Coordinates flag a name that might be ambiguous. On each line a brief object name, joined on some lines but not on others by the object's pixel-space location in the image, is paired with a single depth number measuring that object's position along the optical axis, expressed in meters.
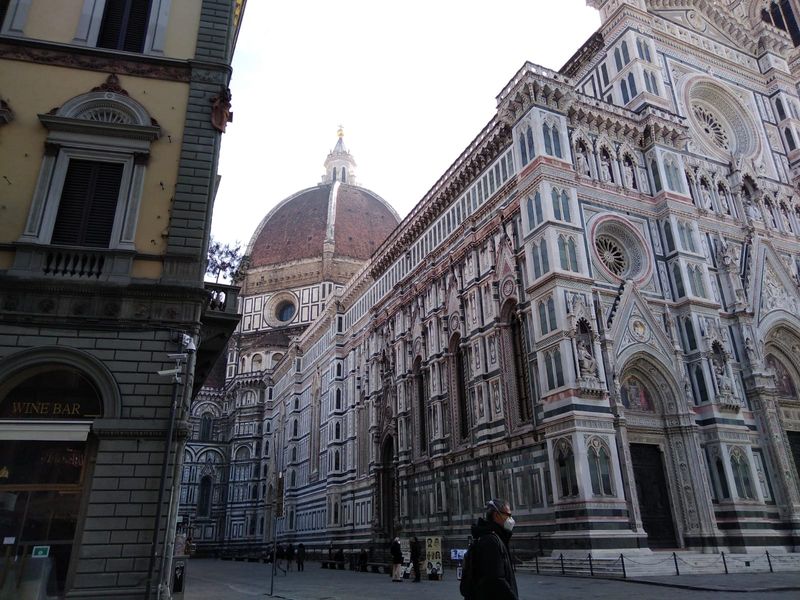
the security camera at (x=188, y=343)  14.38
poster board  21.78
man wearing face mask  5.35
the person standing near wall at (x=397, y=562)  22.22
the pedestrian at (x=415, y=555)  21.56
